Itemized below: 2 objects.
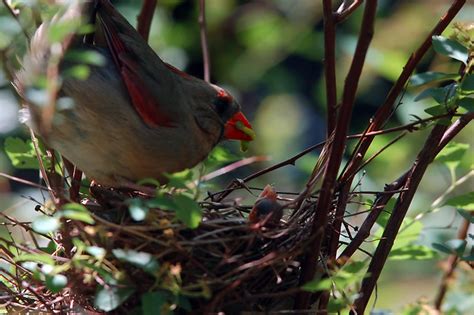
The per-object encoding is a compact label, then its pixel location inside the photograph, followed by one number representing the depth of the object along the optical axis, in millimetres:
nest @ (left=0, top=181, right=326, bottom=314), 3775
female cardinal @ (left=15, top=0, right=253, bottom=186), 4887
